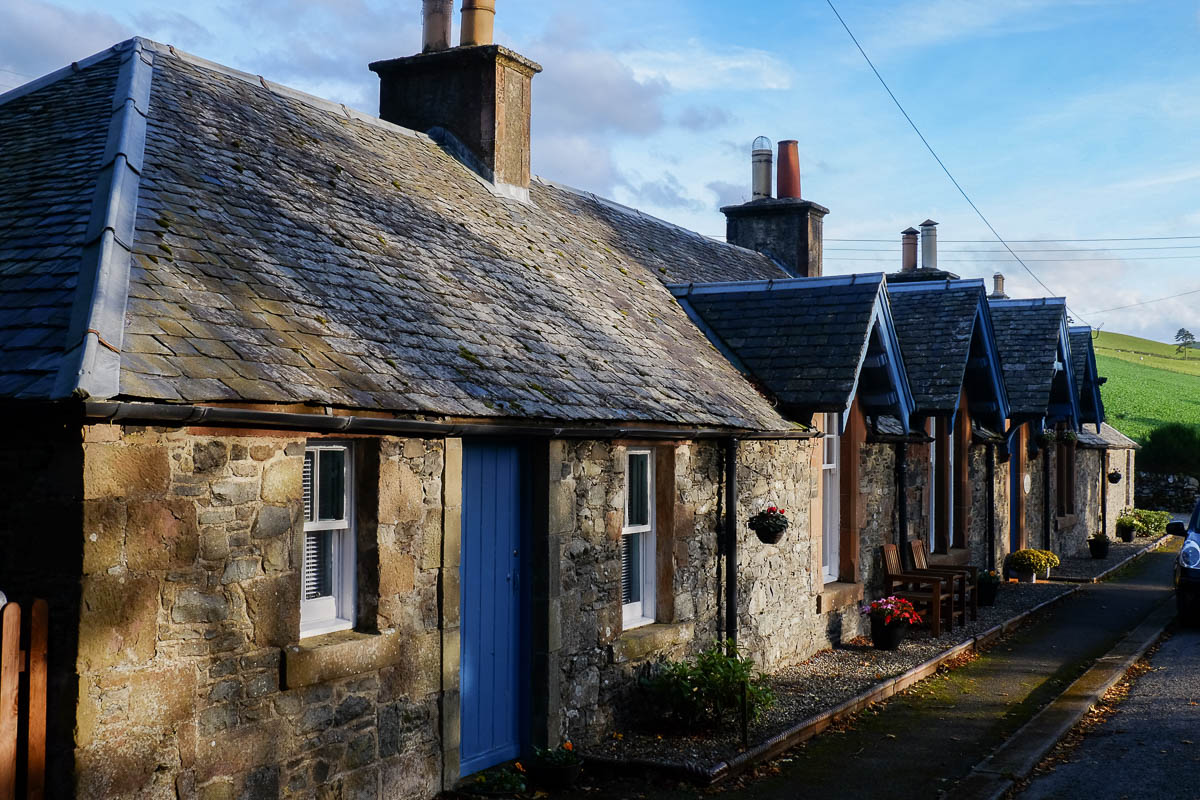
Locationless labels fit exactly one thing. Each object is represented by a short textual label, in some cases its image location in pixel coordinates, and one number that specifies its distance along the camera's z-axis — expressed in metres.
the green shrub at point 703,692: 9.20
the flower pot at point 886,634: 13.23
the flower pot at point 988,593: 17.45
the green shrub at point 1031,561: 21.00
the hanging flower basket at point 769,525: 10.96
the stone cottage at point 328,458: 5.40
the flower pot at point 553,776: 7.80
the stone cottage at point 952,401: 16.62
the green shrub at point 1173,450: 39.53
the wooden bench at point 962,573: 15.27
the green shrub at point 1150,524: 33.16
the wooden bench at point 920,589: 14.23
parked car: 15.31
